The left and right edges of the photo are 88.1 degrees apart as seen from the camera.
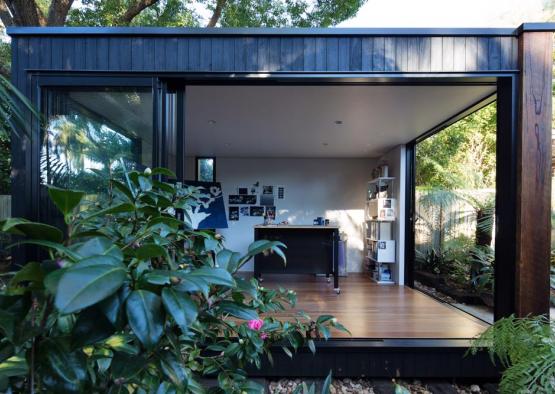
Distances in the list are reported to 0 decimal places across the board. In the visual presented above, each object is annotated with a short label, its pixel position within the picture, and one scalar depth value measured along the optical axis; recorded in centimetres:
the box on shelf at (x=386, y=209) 468
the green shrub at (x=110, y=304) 41
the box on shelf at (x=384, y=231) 477
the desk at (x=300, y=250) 448
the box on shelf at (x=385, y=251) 471
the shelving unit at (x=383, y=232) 470
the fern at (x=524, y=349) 147
